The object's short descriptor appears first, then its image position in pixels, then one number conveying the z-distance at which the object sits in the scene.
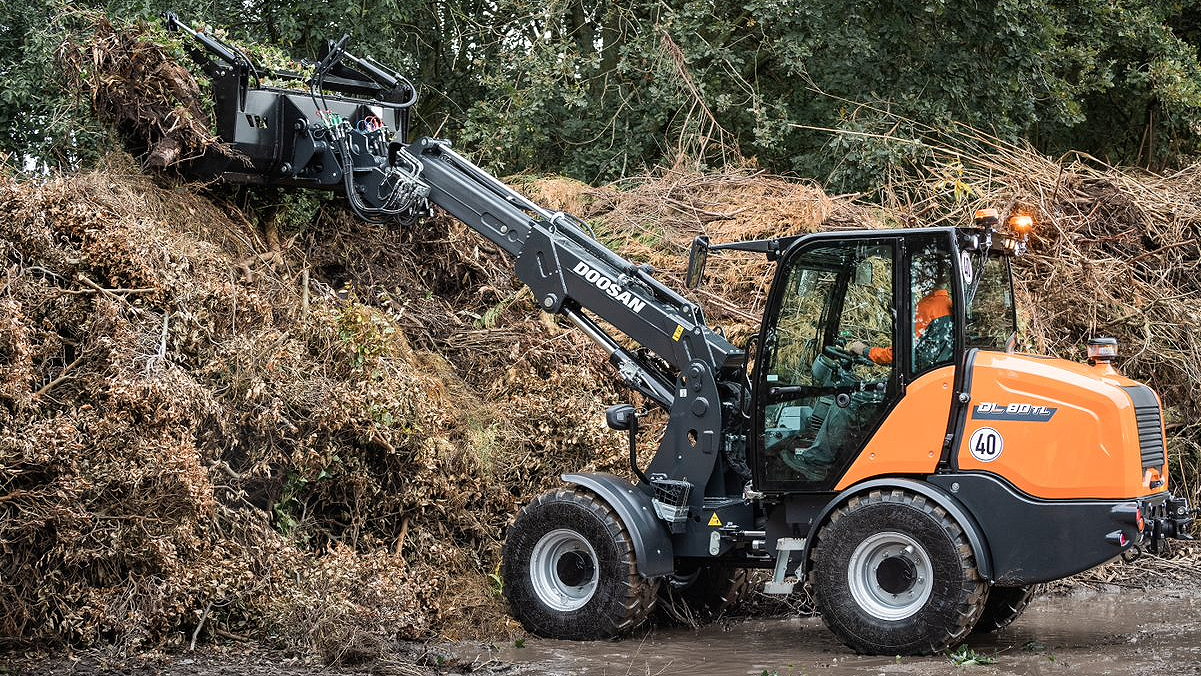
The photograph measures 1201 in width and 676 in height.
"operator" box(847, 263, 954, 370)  7.09
